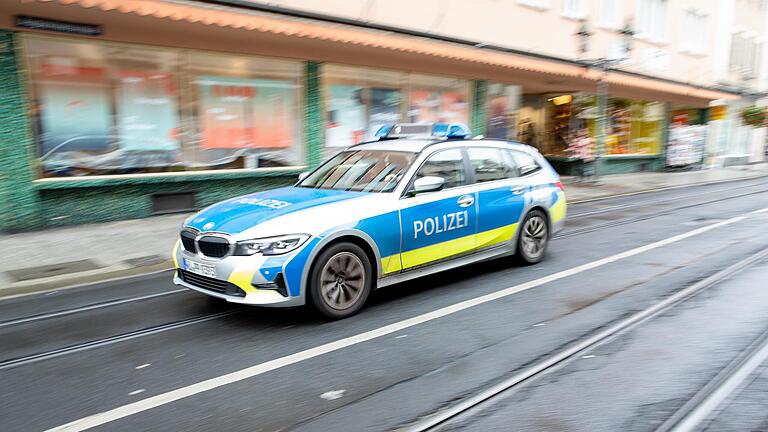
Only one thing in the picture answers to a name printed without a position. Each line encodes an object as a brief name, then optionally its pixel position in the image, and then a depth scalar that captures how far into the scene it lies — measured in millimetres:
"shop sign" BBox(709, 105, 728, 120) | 29009
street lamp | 18734
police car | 4797
